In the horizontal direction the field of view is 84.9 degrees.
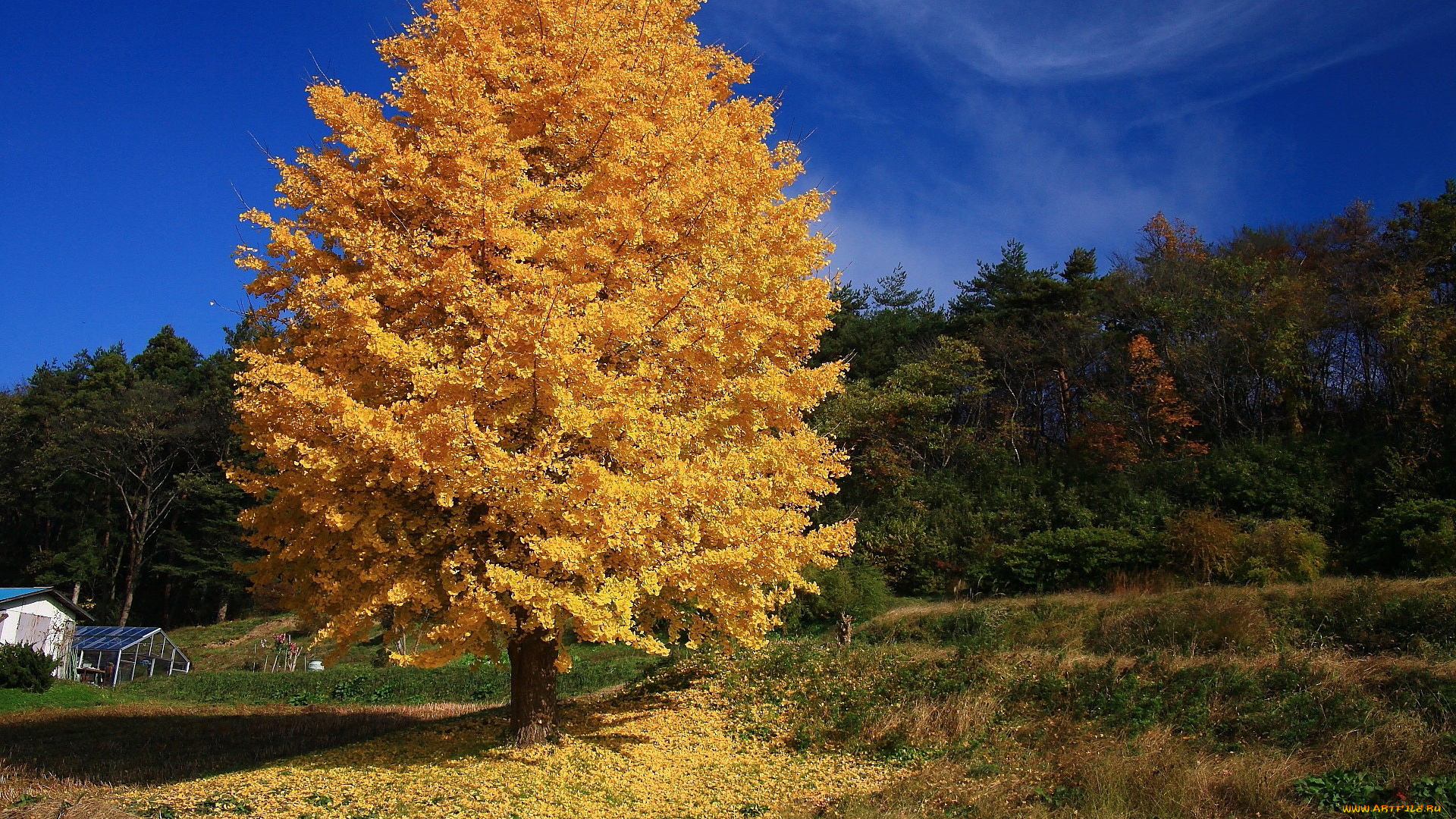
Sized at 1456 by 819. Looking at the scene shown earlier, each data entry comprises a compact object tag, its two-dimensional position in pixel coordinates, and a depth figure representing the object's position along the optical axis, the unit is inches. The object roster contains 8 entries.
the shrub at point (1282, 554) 672.4
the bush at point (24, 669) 784.3
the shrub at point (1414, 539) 621.0
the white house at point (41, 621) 961.5
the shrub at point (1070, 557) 780.6
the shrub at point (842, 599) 769.6
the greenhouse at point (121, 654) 1024.9
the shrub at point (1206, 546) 708.7
